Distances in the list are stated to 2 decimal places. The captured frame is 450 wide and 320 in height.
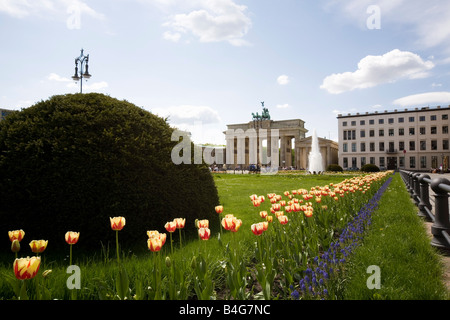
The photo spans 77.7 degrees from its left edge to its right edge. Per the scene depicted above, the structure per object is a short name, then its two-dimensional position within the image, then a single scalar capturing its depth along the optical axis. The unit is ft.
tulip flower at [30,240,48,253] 7.07
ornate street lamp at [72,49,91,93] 48.06
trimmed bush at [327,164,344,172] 160.35
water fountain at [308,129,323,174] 160.15
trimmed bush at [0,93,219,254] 14.07
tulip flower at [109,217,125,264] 7.68
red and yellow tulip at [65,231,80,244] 7.43
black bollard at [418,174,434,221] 23.71
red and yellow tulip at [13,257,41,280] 5.48
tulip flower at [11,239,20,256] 7.15
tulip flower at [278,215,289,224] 11.17
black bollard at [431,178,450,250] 15.05
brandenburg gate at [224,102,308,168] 258.16
